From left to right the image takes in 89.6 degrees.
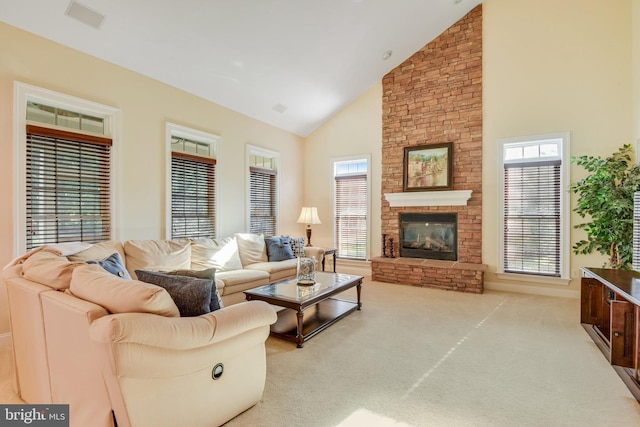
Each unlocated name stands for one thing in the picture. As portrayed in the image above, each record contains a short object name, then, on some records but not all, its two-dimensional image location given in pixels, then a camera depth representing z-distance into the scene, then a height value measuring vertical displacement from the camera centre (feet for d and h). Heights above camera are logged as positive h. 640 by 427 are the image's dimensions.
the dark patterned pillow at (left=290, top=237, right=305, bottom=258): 17.89 -2.04
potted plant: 11.68 +0.20
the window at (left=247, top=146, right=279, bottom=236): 18.54 +1.17
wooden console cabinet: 7.04 -2.79
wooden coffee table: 9.80 -2.88
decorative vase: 11.61 -2.24
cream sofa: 4.67 -2.27
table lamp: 20.10 -0.35
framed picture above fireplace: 17.72 +2.45
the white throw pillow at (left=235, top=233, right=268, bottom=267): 15.65 -1.87
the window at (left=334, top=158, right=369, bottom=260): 20.79 +0.21
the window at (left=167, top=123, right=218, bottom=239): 14.40 +1.29
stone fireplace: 17.02 +3.89
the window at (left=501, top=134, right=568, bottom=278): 15.49 +0.20
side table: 18.96 -2.49
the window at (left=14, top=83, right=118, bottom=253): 9.96 +1.43
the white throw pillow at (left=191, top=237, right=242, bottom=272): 13.51 -1.91
